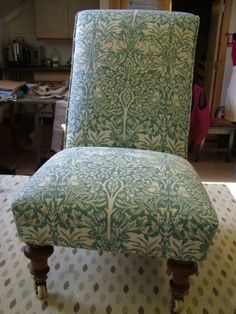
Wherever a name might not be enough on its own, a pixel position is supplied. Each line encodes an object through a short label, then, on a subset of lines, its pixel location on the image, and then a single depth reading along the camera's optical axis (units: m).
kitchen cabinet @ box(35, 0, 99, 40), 3.47
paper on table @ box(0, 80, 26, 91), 2.03
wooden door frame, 2.84
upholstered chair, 0.83
